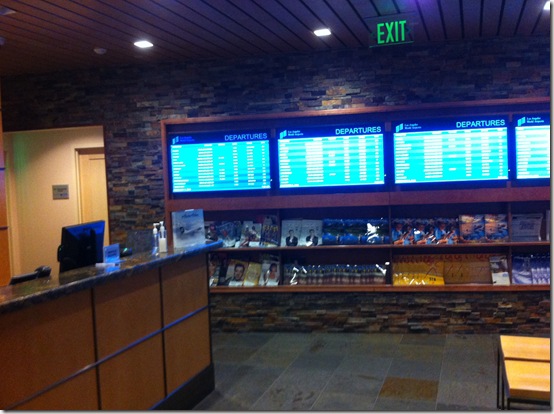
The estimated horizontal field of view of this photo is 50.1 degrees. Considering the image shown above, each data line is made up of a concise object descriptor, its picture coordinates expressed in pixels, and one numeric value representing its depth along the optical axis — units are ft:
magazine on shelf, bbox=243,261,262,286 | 21.26
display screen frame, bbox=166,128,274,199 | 20.88
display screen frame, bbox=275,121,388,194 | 20.12
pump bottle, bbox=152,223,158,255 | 14.36
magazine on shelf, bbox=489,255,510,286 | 19.56
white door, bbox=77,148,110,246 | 24.41
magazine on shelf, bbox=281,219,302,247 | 21.07
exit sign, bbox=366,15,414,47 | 15.94
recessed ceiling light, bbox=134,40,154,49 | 17.98
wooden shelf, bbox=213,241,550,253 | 19.49
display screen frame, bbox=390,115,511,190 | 19.48
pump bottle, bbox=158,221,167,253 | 14.12
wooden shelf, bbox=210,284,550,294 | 19.39
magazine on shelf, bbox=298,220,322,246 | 20.89
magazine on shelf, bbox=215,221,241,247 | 21.72
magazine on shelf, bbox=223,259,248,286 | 21.43
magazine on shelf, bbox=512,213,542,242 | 19.70
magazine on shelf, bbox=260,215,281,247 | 21.20
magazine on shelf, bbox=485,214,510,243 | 19.80
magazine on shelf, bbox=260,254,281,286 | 21.12
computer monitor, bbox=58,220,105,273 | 12.39
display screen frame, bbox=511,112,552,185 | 19.31
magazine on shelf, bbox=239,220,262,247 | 21.42
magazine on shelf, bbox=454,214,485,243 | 19.89
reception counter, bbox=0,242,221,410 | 9.16
